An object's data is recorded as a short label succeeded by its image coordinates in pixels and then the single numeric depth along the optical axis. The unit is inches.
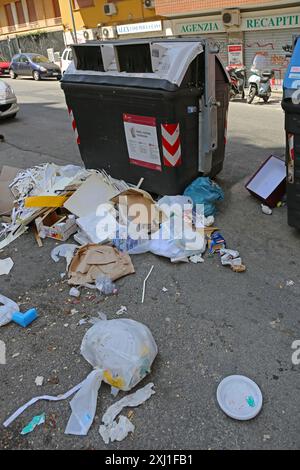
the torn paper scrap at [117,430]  83.2
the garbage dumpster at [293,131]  130.1
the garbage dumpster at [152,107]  154.6
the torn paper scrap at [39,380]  97.6
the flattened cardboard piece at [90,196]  169.9
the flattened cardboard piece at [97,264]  136.0
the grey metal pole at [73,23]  868.6
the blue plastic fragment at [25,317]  117.6
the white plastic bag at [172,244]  144.8
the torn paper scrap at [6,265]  148.5
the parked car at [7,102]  391.5
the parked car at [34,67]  817.5
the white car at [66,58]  761.3
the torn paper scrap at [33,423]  86.0
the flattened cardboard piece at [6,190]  191.3
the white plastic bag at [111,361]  88.7
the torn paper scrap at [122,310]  120.0
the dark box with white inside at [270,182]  174.7
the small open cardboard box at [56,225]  162.2
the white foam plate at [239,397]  85.6
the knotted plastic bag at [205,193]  170.9
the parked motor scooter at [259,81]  457.4
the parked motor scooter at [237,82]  484.1
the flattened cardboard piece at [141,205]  160.2
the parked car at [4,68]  954.1
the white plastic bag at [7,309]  120.0
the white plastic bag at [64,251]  151.5
